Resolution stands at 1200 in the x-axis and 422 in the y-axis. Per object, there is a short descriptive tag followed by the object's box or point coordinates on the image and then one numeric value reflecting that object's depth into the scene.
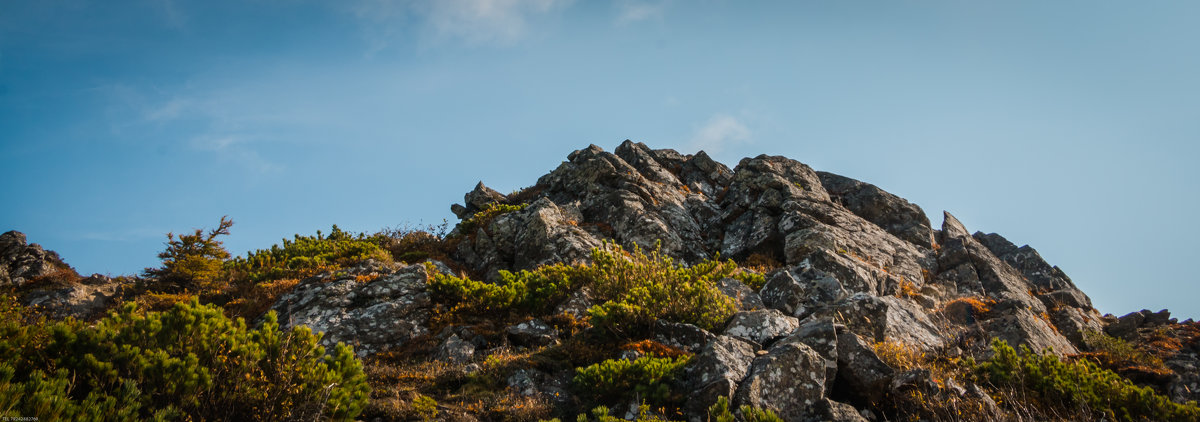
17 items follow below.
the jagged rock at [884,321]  10.76
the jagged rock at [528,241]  18.16
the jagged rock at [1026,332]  12.27
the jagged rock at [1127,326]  16.20
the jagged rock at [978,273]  19.17
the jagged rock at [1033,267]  22.09
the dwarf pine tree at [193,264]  15.72
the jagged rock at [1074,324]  15.20
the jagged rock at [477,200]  27.89
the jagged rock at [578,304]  13.00
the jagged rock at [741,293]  12.96
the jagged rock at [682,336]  10.06
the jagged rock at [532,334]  11.60
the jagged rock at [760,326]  10.17
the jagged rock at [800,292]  13.05
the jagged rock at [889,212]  23.42
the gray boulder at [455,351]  10.62
